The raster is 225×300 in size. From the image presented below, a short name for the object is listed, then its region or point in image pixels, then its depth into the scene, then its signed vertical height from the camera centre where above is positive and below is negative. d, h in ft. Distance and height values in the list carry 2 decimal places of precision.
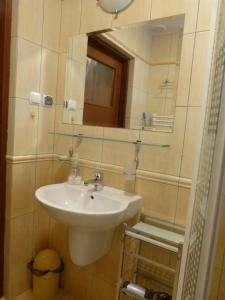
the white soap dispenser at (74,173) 4.53 -1.03
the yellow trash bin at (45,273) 4.85 -3.34
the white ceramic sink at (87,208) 3.28 -1.43
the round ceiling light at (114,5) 4.08 +2.28
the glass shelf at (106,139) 3.87 -0.27
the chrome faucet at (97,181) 4.21 -1.11
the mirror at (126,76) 3.80 +0.99
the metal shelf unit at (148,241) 3.39 -1.73
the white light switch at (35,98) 4.60 +0.47
